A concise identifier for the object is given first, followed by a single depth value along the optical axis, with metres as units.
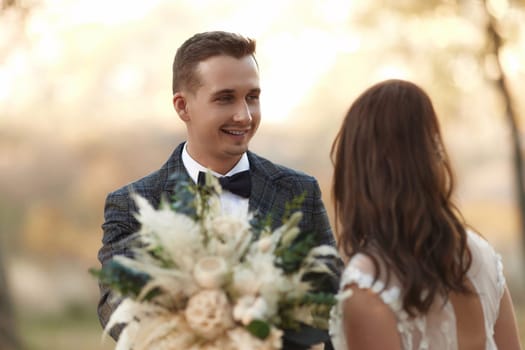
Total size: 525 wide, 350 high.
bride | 3.94
